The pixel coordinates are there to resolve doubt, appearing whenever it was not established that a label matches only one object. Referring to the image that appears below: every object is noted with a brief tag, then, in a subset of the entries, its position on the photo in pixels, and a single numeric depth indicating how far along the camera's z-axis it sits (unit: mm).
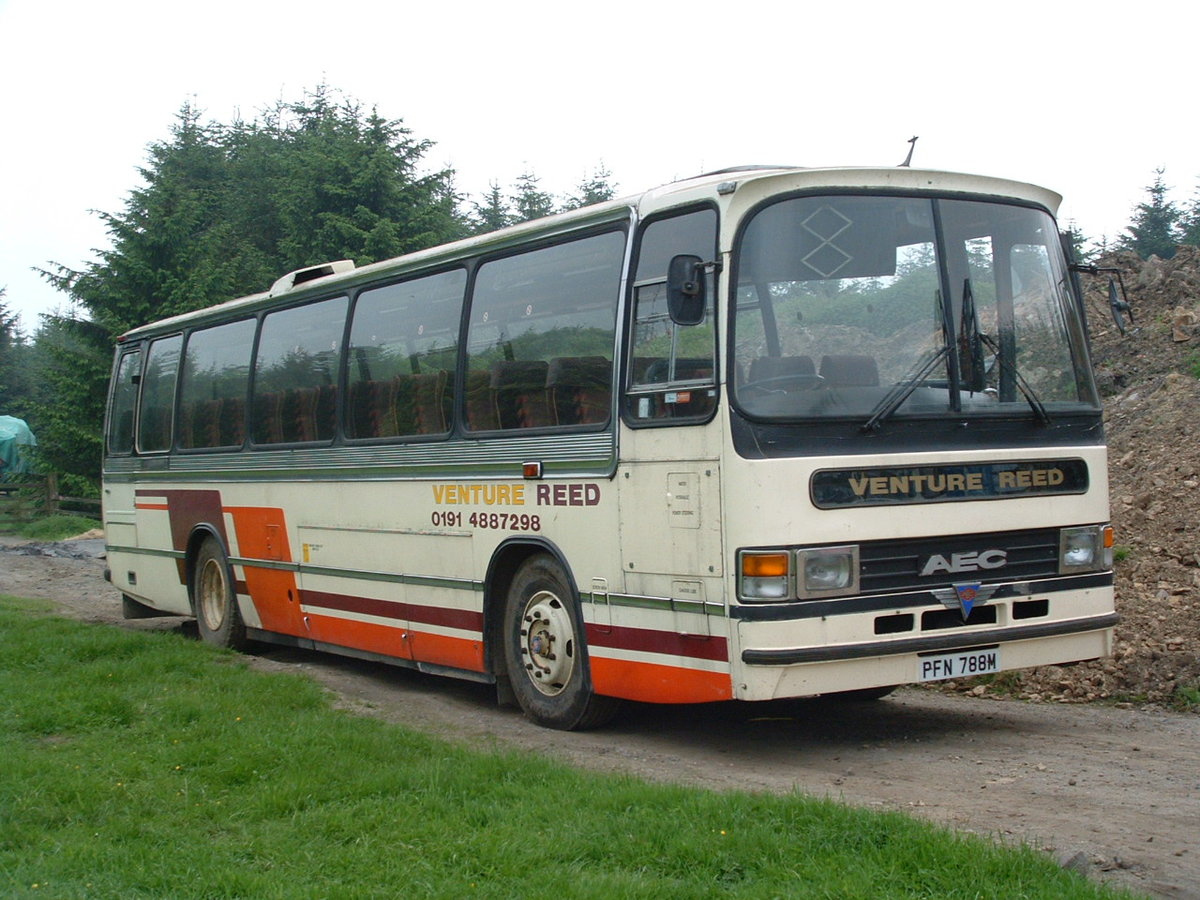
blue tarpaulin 43438
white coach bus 6926
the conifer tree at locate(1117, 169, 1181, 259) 38250
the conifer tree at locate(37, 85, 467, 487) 29844
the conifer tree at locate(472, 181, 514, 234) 48844
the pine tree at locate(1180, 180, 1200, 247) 37406
